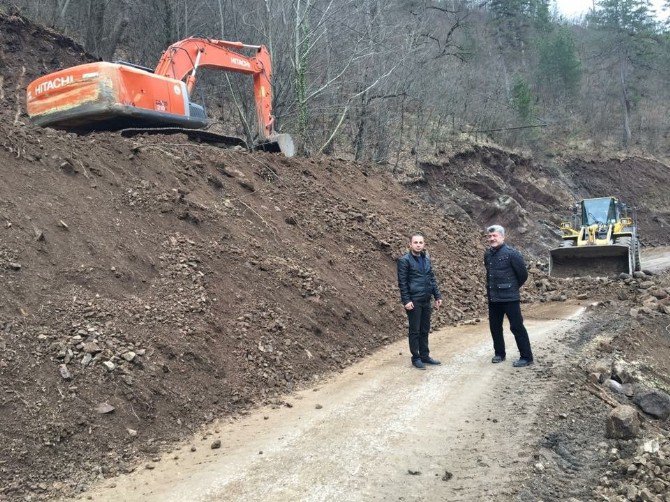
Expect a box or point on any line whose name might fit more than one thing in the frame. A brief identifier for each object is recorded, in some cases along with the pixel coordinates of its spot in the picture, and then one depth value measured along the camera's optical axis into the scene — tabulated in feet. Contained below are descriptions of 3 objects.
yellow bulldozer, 52.80
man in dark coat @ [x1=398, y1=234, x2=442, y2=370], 24.48
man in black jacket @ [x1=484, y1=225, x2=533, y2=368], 24.17
